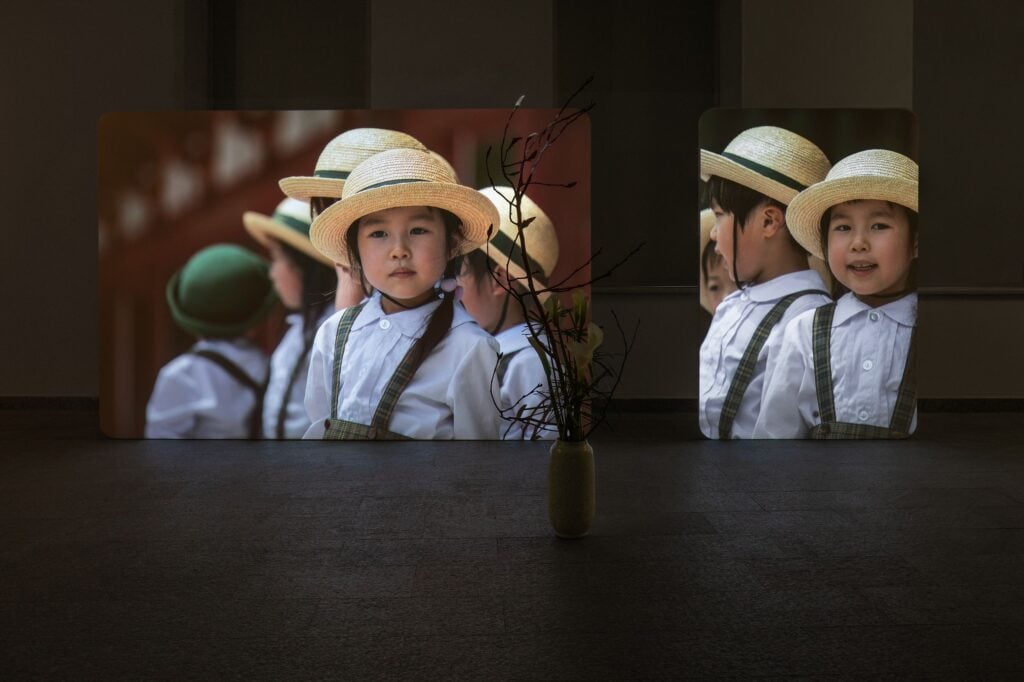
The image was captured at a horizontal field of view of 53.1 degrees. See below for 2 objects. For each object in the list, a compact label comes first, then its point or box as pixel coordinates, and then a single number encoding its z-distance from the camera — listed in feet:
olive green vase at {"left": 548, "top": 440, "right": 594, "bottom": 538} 11.14
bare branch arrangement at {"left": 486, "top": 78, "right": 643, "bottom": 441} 10.89
